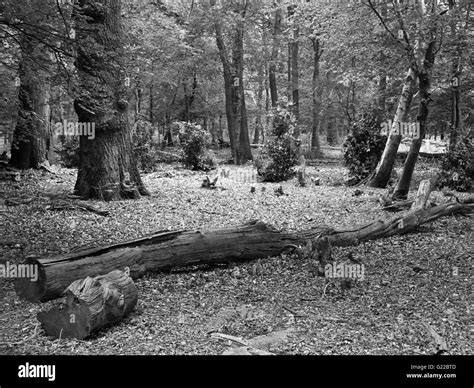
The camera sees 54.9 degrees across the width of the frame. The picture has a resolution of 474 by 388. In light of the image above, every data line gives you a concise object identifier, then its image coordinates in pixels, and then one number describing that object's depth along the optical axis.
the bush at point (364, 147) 13.90
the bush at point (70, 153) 18.09
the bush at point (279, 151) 15.09
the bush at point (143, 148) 17.27
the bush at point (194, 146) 17.98
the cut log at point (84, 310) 3.58
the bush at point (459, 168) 12.61
